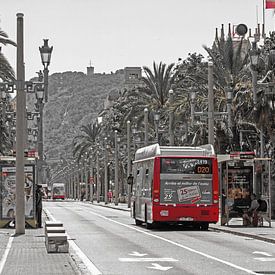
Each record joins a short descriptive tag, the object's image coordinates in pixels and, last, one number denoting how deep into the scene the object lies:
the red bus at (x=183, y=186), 35.06
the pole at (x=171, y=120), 53.59
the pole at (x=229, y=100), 42.61
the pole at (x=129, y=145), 73.85
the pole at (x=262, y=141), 47.86
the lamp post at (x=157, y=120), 56.87
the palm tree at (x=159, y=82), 65.19
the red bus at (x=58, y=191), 151.80
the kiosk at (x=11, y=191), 34.78
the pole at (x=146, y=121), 61.81
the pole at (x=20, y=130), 29.94
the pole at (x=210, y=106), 41.94
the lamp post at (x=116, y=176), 90.01
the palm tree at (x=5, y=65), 37.41
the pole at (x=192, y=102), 44.54
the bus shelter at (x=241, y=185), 36.25
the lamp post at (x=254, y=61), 32.53
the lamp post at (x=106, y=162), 94.72
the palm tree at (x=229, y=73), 52.18
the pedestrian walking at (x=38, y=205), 35.37
